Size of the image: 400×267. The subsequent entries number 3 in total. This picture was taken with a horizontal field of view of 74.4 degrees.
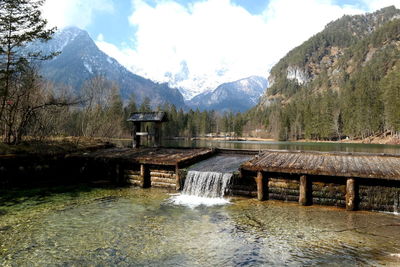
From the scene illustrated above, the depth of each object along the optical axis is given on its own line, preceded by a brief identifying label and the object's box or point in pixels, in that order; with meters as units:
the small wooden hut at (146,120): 25.46
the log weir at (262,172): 13.27
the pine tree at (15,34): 19.55
